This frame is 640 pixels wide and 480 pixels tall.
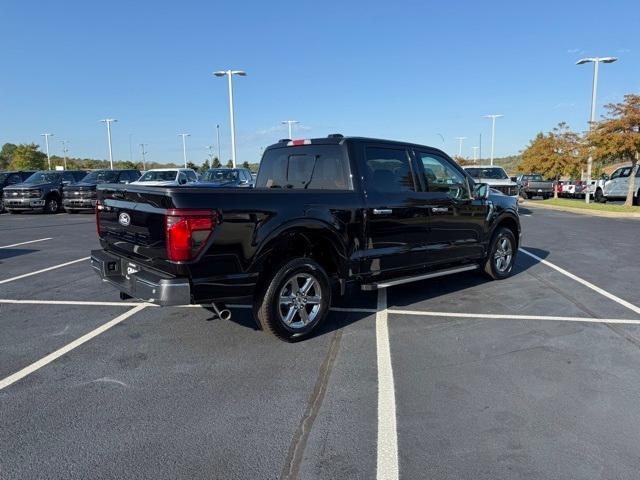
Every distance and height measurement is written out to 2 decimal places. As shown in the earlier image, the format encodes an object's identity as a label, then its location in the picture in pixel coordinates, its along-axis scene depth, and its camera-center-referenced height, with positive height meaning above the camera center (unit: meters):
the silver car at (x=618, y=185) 25.31 -0.39
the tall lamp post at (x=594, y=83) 25.04 +4.98
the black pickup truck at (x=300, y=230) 3.94 -0.50
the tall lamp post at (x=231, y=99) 30.91 +5.39
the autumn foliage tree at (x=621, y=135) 20.17 +1.87
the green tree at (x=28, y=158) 71.31 +3.39
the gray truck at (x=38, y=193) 19.30 -0.49
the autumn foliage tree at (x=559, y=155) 30.92 +1.52
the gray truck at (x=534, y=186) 33.88 -0.54
